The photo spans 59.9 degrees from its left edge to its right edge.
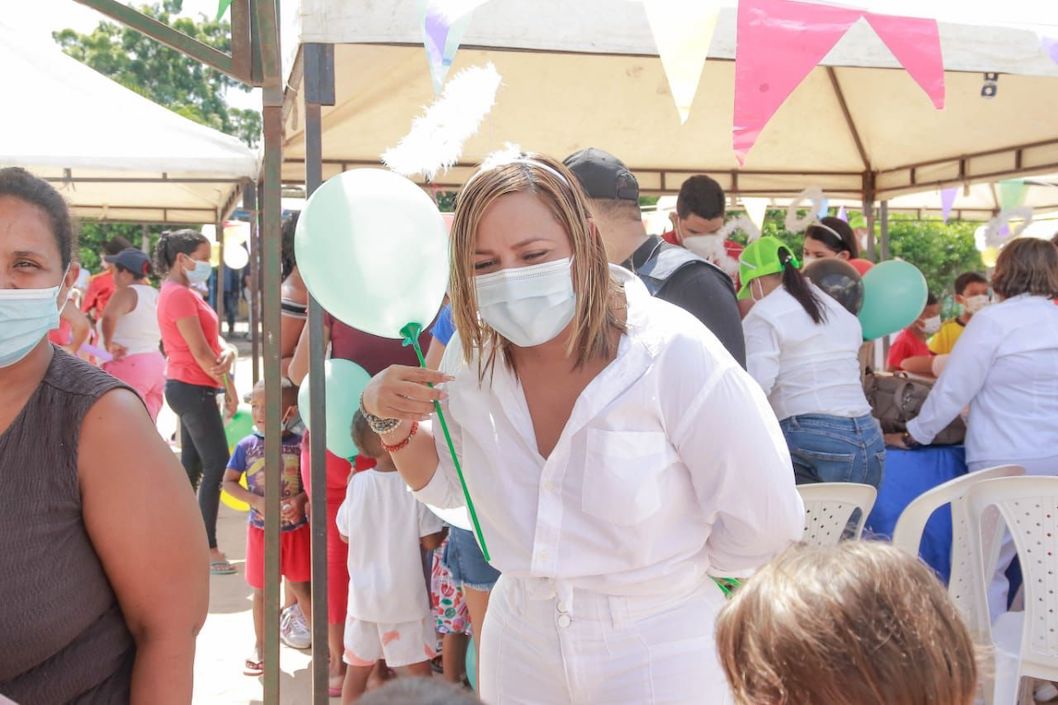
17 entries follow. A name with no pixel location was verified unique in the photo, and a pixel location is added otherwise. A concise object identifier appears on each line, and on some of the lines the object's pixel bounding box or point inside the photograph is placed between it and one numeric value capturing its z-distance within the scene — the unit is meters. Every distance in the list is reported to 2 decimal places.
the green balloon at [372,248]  1.88
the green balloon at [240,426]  5.92
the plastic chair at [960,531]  3.18
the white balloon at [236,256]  11.68
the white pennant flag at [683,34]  2.91
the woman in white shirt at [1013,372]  3.75
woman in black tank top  1.44
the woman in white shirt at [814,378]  3.61
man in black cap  2.61
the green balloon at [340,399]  3.10
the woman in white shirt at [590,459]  1.59
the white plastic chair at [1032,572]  3.07
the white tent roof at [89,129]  5.18
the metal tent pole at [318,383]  2.57
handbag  4.31
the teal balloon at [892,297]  4.74
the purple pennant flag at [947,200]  9.50
